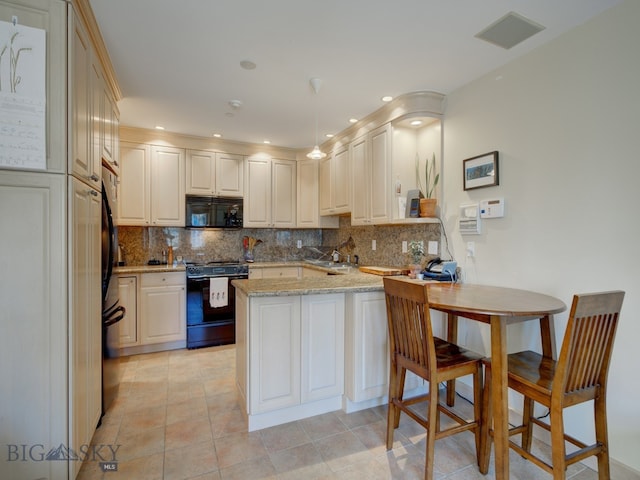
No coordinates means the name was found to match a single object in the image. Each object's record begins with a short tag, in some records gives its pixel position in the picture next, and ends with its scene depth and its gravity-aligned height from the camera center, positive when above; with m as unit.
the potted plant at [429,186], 2.78 +0.50
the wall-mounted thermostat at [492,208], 2.27 +0.23
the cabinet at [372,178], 3.04 +0.64
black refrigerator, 2.15 -0.43
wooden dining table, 1.53 -0.44
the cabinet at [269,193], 4.27 +0.65
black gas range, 3.59 -0.77
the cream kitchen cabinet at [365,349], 2.21 -0.79
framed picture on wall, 2.31 +0.53
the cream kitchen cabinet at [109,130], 2.16 +0.84
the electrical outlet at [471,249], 2.48 -0.08
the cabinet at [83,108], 1.48 +0.71
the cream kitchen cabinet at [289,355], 2.03 -0.80
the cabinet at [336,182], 3.76 +0.74
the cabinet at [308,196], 4.52 +0.63
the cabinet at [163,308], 3.43 -0.78
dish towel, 3.62 -0.62
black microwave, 3.93 +0.35
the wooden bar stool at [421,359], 1.60 -0.68
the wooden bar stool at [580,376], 1.35 -0.67
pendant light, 2.46 +1.24
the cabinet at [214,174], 3.95 +0.86
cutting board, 2.98 -0.31
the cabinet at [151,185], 3.62 +0.65
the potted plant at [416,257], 2.74 -0.17
